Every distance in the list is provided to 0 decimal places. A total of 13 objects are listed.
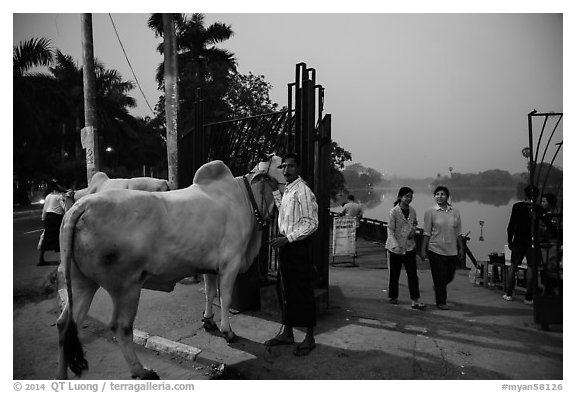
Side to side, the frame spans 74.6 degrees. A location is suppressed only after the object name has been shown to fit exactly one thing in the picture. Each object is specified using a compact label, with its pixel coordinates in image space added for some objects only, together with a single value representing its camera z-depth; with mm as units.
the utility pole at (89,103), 6398
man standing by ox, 3641
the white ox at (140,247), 2977
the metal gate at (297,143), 4469
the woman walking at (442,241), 5164
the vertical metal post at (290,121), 4508
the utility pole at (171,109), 8047
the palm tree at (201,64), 16953
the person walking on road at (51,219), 7496
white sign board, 8477
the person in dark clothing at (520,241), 5188
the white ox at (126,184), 5102
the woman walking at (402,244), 5188
